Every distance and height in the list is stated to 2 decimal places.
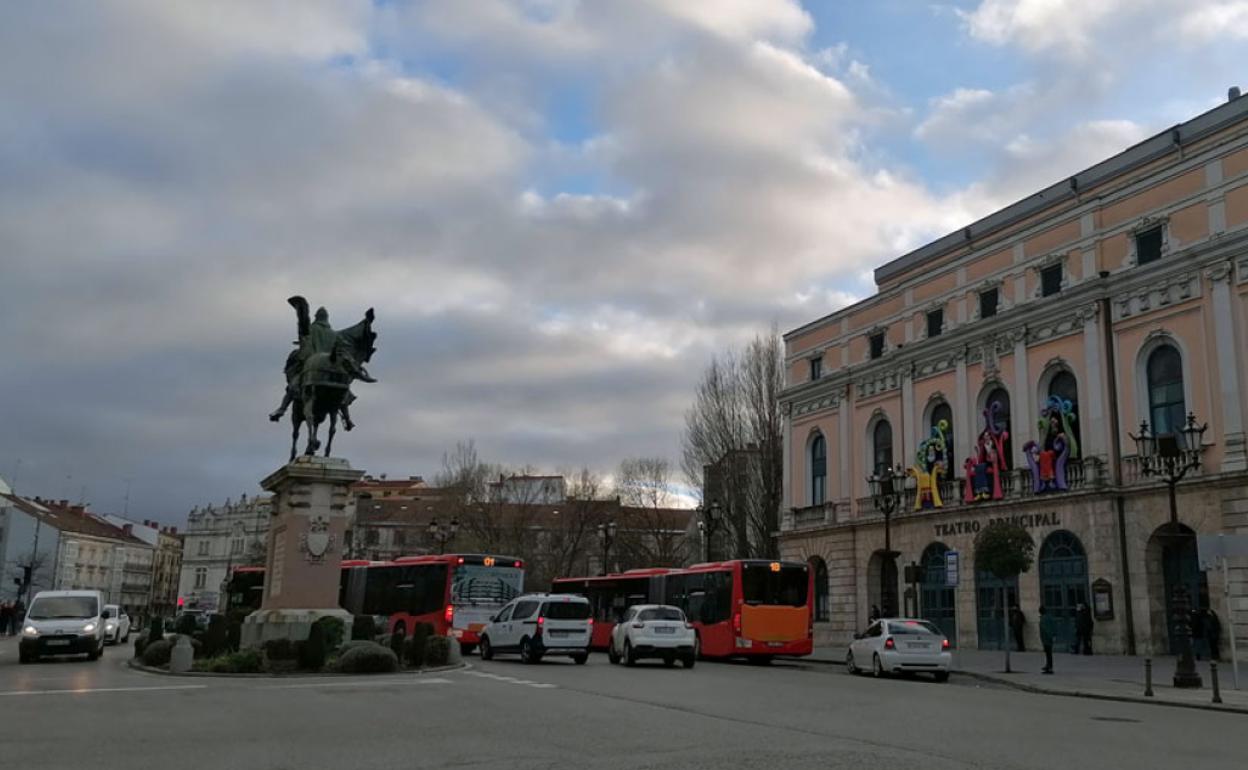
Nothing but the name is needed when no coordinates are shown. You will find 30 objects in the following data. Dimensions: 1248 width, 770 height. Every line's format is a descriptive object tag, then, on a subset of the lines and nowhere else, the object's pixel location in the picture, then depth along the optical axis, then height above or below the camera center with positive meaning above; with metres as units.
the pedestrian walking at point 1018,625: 35.19 -0.48
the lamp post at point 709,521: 39.94 +3.13
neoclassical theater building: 31.19 +7.13
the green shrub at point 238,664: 21.89 -1.43
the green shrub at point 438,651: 24.44 -1.22
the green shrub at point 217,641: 24.19 -1.09
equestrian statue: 27.38 +5.63
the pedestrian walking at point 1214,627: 27.56 -0.33
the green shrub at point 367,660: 22.05 -1.30
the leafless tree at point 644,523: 72.94 +5.34
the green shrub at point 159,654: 24.50 -1.43
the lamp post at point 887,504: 32.86 +3.26
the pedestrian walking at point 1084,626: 32.41 -0.43
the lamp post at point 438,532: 44.34 +2.72
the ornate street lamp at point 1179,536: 21.89 +1.57
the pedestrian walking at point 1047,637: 25.69 -0.63
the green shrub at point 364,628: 28.00 -0.85
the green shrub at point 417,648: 24.03 -1.13
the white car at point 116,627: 41.71 -1.46
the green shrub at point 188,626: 37.91 -1.25
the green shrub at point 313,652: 22.22 -1.18
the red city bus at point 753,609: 30.81 -0.14
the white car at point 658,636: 27.03 -0.84
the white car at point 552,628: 27.18 -0.70
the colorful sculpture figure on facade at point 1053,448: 35.22 +5.32
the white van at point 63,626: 26.75 -0.94
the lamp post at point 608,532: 45.54 +2.85
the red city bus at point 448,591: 35.09 +0.18
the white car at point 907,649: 25.03 -0.95
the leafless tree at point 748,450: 54.00 +7.62
